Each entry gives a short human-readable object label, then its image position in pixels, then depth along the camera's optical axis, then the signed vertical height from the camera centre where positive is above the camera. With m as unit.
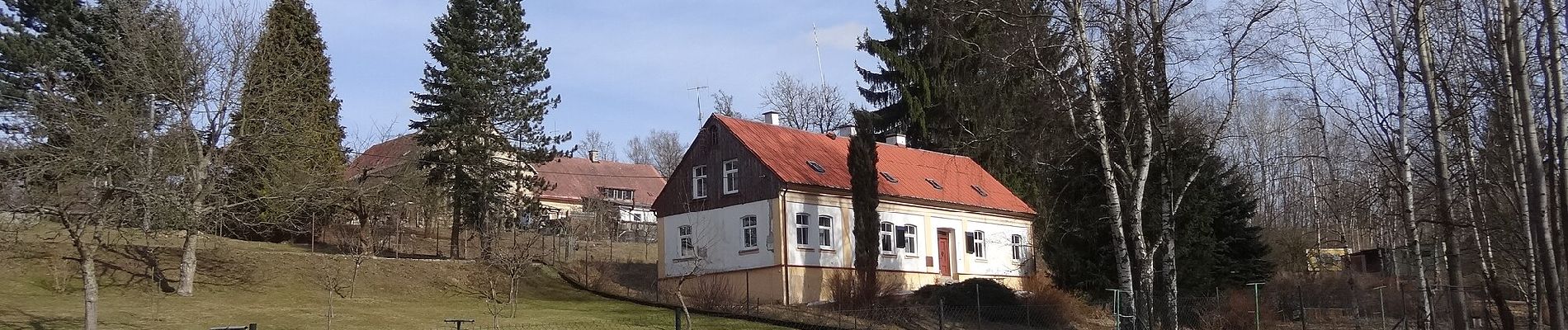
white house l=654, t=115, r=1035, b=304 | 31.86 +1.35
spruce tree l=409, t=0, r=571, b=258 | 34.75 +5.12
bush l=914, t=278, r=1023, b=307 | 27.80 -0.86
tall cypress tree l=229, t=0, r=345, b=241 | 26.12 +3.20
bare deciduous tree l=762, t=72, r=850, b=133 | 56.56 +7.40
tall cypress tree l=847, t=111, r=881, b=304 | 30.23 +2.01
